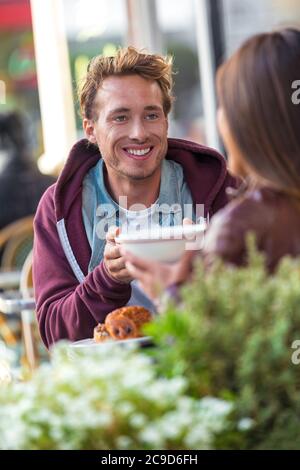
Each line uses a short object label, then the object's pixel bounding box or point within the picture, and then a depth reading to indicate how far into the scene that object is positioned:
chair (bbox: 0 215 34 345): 6.18
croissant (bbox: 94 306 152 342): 2.17
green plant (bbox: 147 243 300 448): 1.62
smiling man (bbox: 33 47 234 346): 2.74
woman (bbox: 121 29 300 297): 1.83
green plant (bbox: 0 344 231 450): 1.57
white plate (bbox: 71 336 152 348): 2.10
